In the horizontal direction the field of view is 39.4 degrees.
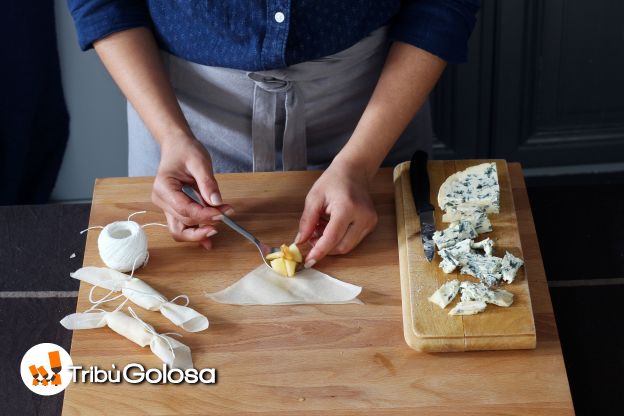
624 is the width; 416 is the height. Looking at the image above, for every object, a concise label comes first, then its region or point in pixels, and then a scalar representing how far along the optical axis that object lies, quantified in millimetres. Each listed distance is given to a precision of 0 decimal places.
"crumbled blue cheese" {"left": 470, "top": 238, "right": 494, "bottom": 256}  1174
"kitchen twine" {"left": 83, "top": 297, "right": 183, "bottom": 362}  1081
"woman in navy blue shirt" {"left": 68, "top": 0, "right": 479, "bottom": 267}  1262
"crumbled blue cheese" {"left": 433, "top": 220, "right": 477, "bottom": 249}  1184
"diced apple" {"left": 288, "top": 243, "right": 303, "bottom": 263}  1199
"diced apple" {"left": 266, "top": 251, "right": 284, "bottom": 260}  1196
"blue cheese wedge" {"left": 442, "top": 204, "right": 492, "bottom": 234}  1218
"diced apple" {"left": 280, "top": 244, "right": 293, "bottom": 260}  1190
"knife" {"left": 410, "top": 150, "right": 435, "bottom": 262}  1197
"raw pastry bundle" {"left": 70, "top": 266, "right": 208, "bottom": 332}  1117
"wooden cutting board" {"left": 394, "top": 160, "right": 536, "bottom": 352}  1054
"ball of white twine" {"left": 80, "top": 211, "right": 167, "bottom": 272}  1183
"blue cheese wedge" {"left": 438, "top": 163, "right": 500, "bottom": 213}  1257
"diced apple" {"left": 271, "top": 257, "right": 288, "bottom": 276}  1188
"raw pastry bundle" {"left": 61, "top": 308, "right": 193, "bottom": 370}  1065
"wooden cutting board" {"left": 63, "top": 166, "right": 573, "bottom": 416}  1009
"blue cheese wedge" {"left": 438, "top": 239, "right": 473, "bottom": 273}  1139
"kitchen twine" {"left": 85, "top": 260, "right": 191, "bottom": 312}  1151
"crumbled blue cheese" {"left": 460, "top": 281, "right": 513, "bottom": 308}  1084
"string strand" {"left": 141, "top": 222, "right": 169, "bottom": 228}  1294
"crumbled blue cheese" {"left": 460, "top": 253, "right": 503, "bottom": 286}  1124
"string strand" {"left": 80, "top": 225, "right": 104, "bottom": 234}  1302
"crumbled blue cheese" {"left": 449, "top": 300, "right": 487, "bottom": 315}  1076
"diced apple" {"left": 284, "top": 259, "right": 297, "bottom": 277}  1187
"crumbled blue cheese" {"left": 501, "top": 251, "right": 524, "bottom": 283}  1125
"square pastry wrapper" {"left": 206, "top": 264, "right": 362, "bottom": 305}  1149
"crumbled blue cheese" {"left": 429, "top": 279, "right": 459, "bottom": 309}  1093
